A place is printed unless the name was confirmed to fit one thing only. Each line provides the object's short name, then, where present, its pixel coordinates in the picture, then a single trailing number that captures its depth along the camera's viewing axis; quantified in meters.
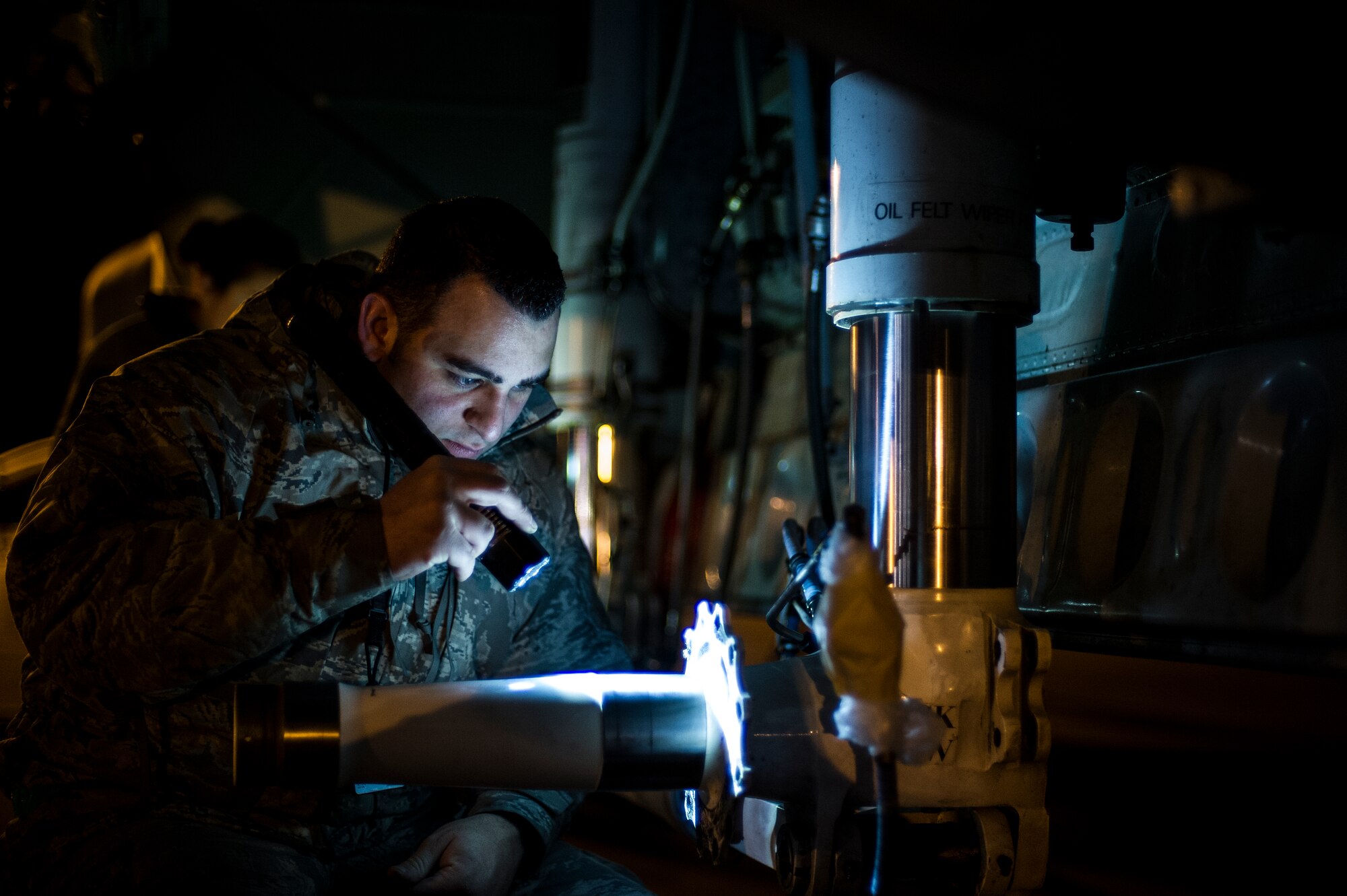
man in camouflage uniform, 1.35
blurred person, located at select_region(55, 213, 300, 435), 2.87
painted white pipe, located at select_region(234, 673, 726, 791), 1.27
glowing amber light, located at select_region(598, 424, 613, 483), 3.80
